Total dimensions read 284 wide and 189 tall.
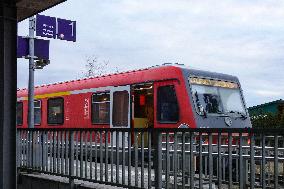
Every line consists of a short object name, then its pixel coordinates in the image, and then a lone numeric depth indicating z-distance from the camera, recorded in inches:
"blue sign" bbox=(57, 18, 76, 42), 545.6
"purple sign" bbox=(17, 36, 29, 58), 526.0
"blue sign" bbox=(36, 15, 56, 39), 529.7
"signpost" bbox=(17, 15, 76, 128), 522.1
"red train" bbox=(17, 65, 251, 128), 518.9
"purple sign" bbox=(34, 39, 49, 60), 536.4
